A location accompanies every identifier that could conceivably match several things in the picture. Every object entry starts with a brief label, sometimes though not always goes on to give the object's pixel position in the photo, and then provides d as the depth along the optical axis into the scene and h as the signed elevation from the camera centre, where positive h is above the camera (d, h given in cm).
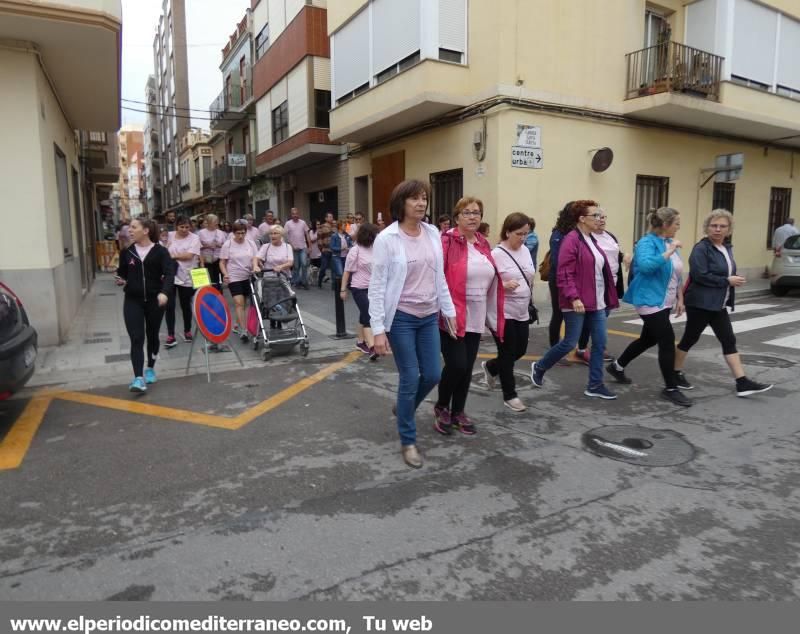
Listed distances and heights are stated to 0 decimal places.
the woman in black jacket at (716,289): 527 -49
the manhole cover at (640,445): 402 -154
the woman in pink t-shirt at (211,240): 995 +1
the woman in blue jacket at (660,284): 532 -45
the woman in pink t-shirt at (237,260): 780 -27
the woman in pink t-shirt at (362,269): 685 -36
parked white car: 1243 -70
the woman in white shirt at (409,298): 375 -39
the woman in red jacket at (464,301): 421 -48
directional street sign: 1109 +158
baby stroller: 724 -88
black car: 443 -84
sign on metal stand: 613 -83
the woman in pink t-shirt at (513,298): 506 -53
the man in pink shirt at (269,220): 1179 +41
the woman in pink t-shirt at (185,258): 801 -24
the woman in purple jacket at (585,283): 518 -42
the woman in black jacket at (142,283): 564 -42
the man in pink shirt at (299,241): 1414 -3
